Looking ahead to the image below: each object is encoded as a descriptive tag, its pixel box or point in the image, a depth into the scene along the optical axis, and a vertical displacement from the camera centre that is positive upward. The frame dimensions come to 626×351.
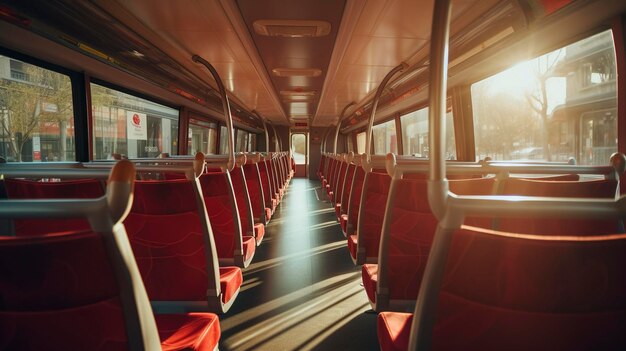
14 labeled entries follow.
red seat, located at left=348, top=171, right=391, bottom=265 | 2.41 -0.40
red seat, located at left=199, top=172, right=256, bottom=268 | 2.25 -0.37
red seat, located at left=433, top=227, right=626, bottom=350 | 0.65 -0.26
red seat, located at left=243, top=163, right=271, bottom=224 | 3.72 -0.31
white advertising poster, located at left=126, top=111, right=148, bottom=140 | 4.15 +0.51
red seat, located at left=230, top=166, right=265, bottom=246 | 2.97 -0.38
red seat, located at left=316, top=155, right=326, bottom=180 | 11.11 -0.10
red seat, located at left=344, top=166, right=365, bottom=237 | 3.18 -0.41
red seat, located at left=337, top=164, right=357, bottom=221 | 3.78 -0.33
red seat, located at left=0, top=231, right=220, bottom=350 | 0.66 -0.27
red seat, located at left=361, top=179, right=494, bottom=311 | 1.67 -0.44
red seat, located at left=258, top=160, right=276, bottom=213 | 4.78 -0.27
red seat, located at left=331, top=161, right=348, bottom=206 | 4.80 -0.30
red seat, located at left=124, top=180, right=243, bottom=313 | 1.54 -0.37
